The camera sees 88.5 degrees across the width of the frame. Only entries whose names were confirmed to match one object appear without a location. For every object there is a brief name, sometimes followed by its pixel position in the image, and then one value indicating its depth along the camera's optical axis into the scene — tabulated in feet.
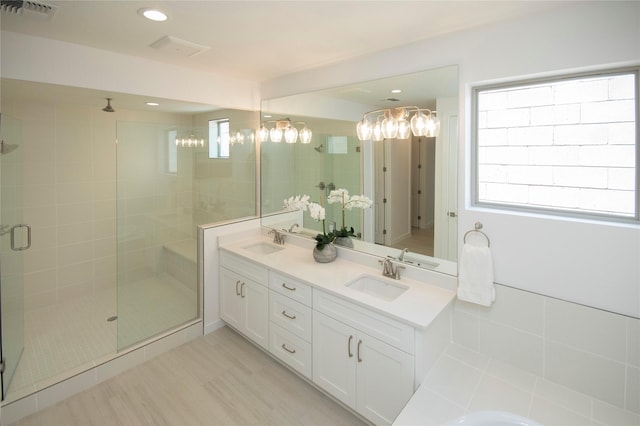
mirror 7.13
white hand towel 6.38
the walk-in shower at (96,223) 8.48
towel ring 6.54
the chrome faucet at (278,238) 10.70
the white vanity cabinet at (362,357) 5.93
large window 5.47
